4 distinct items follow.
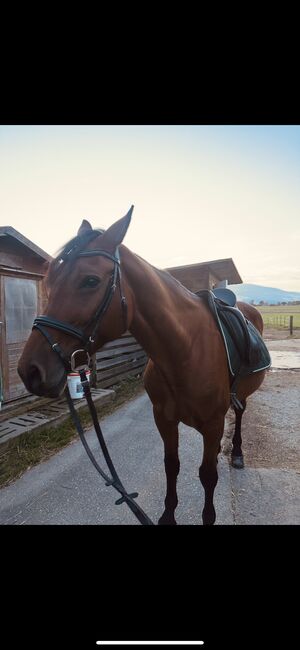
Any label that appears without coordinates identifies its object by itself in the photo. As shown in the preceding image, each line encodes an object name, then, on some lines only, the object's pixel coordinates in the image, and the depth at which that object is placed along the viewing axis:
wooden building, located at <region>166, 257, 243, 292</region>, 8.77
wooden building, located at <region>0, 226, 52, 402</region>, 5.05
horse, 1.24
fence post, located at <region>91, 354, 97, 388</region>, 6.45
